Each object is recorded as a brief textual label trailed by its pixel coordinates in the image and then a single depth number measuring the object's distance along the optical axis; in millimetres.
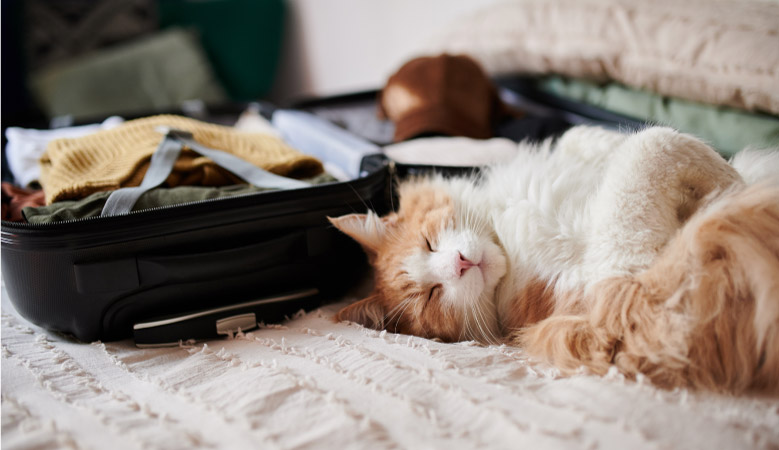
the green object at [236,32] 3043
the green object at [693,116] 1242
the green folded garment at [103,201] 994
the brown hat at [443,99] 1592
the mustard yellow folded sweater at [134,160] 1119
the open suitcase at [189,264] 960
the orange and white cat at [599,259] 798
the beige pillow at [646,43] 1221
